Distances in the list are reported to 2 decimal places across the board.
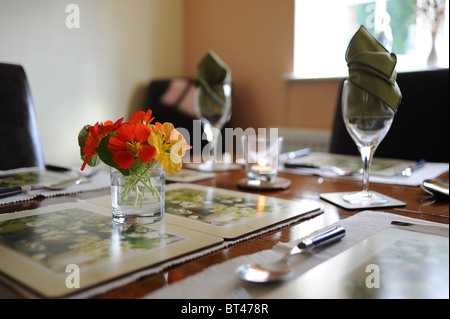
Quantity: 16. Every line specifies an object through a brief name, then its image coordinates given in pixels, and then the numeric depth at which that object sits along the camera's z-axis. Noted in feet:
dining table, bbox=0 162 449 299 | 1.32
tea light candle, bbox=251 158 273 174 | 3.05
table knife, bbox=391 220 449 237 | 1.63
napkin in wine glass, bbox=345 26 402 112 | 2.30
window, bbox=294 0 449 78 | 7.61
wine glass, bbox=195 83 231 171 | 4.11
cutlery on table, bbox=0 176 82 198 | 2.53
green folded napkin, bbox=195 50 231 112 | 4.11
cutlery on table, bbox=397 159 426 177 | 3.47
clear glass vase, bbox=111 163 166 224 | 1.94
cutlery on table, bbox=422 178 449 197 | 2.61
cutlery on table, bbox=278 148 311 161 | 4.50
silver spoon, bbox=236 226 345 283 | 1.28
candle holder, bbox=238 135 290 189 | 2.99
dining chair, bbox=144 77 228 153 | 9.77
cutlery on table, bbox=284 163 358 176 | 3.56
